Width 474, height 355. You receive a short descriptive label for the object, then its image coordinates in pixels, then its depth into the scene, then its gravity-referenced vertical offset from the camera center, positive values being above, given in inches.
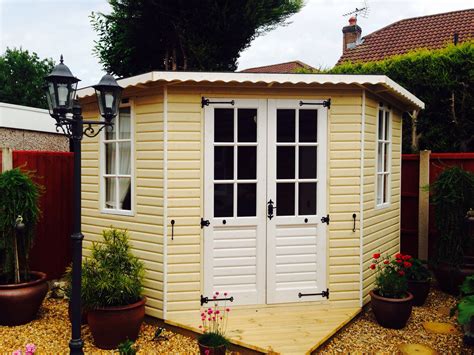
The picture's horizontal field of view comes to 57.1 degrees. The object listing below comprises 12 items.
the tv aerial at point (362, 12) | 627.2 +240.4
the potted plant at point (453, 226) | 226.3 -27.2
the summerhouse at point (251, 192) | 186.2 -8.3
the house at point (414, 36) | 476.4 +161.6
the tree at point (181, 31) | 445.7 +155.9
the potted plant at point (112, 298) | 164.4 -48.3
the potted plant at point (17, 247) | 187.5 -33.8
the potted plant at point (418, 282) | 213.2 -52.7
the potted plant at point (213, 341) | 146.8 -58.5
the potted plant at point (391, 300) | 182.1 -52.9
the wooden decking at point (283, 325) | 160.1 -61.9
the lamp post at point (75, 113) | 136.0 +19.0
